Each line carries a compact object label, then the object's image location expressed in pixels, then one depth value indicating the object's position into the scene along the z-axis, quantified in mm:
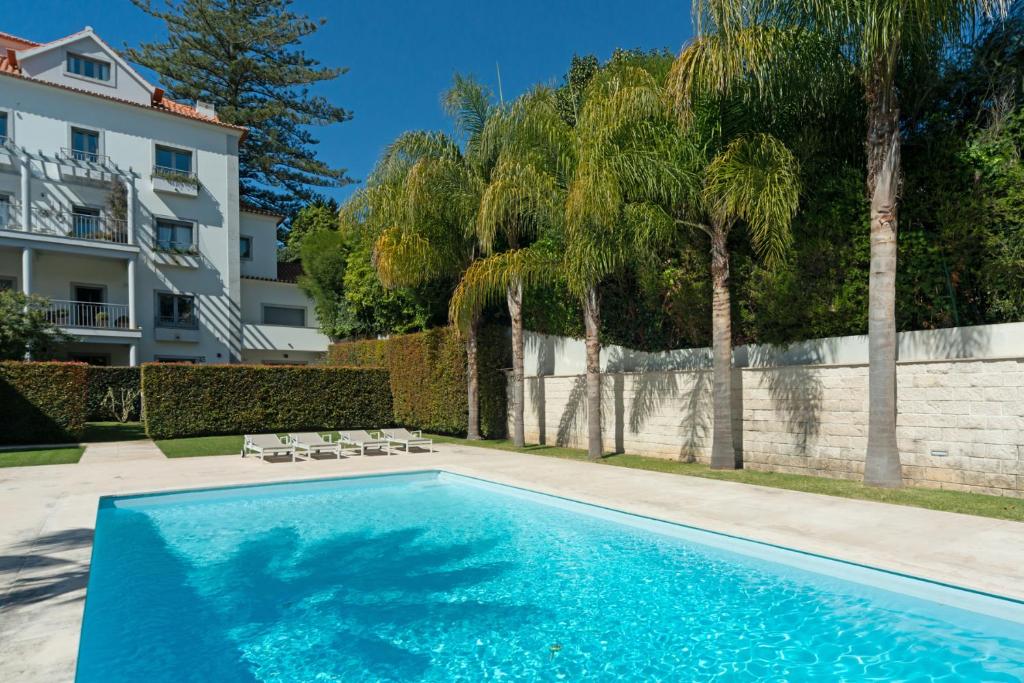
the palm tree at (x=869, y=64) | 8555
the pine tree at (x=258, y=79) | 39156
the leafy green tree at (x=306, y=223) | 39906
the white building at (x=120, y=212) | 25156
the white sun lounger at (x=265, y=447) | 14609
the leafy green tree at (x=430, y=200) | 15984
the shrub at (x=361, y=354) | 24016
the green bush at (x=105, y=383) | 24141
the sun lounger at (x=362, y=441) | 15930
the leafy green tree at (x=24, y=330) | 19219
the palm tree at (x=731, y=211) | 9938
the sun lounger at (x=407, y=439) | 16078
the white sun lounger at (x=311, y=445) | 14995
